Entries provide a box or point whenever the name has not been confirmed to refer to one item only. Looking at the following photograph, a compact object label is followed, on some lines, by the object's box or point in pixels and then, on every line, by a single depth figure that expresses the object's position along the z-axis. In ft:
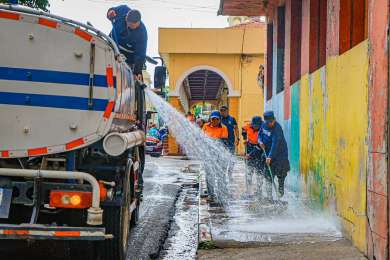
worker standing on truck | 25.93
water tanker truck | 17.72
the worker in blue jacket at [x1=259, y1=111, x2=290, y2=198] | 33.88
